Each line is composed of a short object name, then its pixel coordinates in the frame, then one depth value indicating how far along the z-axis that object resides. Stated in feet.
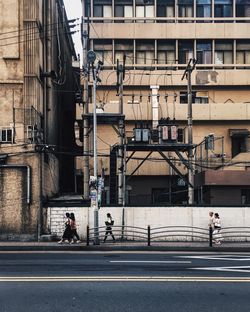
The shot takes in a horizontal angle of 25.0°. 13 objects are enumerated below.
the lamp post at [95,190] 78.95
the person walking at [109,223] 83.10
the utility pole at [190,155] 96.89
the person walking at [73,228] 80.43
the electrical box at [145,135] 99.76
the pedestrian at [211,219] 83.35
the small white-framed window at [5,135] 86.63
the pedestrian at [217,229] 82.69
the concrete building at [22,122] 85.30
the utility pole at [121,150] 93.09
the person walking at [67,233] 80.07
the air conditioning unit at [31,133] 85.92
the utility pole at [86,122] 92.22
